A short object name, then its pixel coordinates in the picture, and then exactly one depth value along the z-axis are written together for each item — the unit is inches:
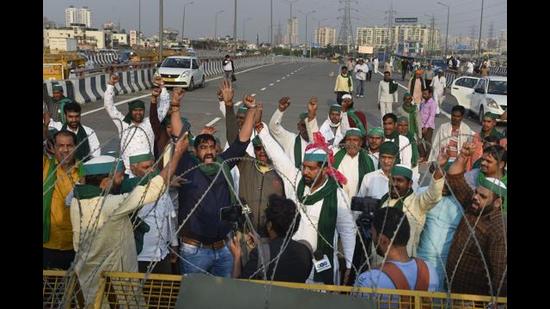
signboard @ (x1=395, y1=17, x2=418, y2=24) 3118.1
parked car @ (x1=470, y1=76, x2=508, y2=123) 610.5
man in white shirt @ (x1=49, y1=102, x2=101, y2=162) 226.7
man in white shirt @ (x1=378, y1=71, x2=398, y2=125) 505.4
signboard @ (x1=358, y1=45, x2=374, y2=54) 3307.1
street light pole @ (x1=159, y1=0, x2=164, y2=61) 1097.4
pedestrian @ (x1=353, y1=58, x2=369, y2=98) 873.5
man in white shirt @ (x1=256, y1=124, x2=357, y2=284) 143.3
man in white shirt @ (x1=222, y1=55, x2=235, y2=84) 1090.7
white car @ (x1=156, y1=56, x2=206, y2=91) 920.3
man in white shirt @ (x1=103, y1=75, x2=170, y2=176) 222.4
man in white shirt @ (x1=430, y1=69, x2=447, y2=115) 641.6
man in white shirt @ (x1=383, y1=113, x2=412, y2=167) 231.3
